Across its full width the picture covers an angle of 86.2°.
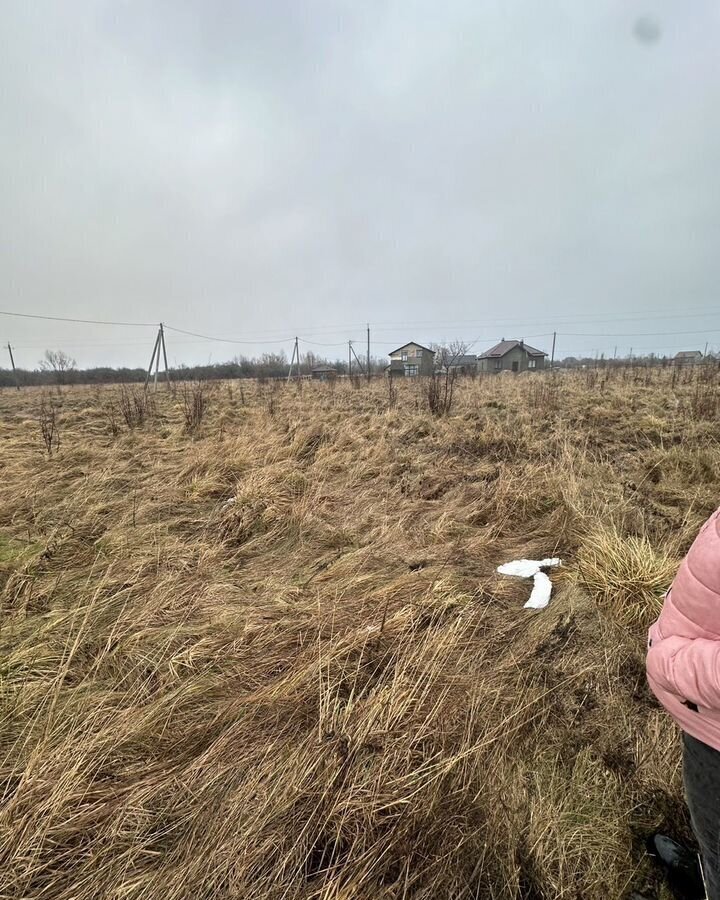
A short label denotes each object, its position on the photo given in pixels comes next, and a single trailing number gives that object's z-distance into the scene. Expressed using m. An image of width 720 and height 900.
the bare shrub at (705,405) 6.70
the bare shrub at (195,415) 7.10
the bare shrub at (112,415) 6.98
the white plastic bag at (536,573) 2.37
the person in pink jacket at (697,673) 0.82
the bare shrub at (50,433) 5.44
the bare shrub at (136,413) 7.47
